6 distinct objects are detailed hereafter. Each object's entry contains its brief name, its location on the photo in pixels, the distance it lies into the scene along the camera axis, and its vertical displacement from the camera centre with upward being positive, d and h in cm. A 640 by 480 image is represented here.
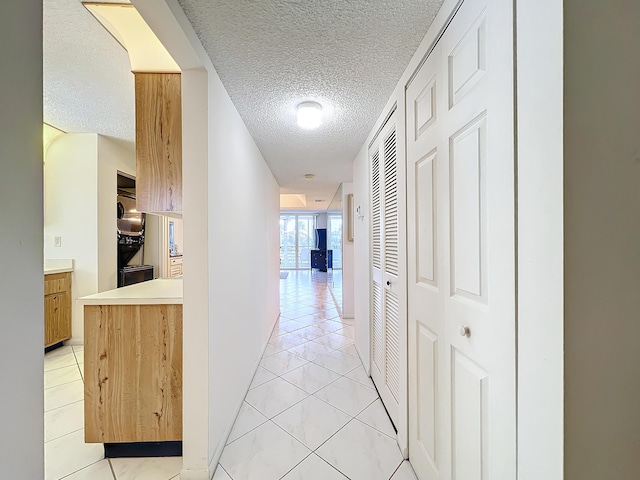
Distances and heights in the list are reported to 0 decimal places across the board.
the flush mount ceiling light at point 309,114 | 179 +84
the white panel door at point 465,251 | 75 -4
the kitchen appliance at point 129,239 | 349 +1
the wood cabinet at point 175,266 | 456 -45
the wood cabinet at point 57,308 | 274 -72
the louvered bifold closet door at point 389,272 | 153 -23
